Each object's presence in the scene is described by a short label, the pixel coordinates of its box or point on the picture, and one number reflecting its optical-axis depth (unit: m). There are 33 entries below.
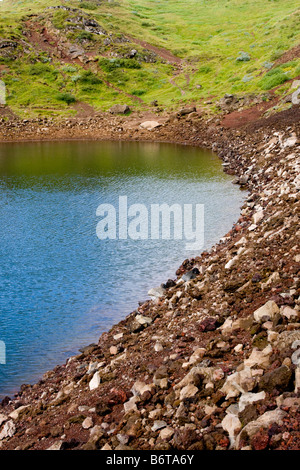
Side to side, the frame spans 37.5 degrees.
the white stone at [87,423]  9.79
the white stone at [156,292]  18.09
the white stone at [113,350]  13.80
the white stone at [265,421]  7.52
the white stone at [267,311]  11.37
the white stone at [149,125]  63.75
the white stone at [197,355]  10.84
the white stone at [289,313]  10.75
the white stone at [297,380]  8.13
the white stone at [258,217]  22.90
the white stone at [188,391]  9.31
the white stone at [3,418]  11.56
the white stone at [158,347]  12.72
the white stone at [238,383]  8.75
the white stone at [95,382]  11.84
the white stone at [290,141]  35.47
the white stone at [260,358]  9.31
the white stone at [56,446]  9.10
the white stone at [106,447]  8.64
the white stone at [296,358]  8.66
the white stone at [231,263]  17.10
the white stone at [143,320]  15.40
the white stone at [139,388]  10.27
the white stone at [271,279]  13.58
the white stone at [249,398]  8.30
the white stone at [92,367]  12.98
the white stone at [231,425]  7.87
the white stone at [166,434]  8.39
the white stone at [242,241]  19.71
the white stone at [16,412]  11.72
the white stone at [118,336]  15.05
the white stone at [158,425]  8.75
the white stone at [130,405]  9.70
